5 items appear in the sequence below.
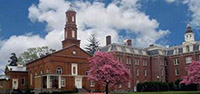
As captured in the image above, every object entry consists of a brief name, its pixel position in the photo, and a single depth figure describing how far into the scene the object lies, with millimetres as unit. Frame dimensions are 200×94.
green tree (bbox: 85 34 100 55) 86700
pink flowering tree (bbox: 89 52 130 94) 35062
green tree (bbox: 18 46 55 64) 73644
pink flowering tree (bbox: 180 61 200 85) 39906
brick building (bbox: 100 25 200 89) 63781
